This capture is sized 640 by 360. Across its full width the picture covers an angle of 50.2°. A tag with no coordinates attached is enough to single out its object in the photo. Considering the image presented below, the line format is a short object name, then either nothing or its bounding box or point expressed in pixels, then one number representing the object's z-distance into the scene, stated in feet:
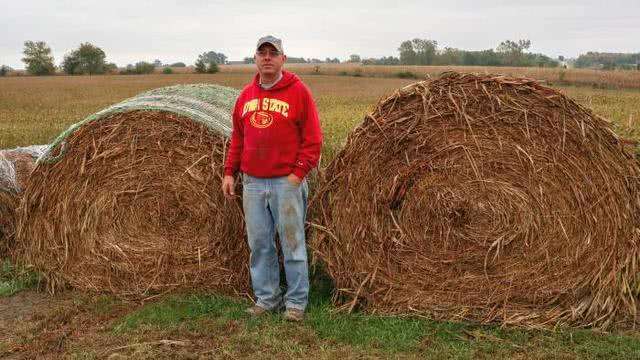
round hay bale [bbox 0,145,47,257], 21.16
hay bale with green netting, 17.58
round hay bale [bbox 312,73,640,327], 15.52
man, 15.55
